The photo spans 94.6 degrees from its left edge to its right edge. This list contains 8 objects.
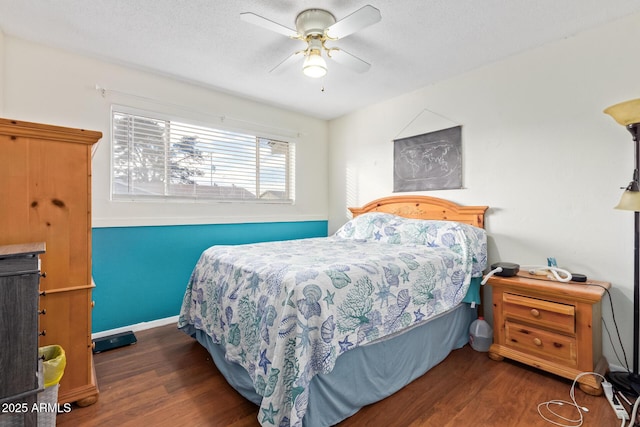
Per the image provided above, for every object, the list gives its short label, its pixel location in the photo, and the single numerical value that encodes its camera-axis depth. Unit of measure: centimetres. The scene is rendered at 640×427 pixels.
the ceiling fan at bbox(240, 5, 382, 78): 171
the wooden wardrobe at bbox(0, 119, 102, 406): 146
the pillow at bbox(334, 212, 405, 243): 287
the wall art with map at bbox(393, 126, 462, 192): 294
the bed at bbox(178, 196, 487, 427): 137
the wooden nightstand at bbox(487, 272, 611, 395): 183
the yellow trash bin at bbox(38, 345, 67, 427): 129
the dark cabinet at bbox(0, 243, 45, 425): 111
